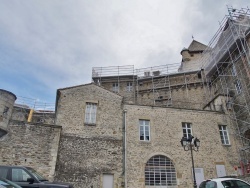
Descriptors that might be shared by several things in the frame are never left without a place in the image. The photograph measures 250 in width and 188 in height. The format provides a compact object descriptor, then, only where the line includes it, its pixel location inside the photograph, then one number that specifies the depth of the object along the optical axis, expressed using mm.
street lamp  11000
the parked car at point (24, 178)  6590
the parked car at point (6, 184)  4817
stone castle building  13148
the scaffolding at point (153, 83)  23156
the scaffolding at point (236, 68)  16812
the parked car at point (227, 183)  7759
